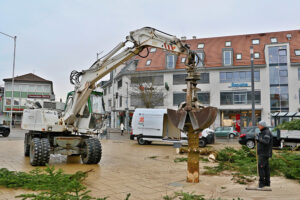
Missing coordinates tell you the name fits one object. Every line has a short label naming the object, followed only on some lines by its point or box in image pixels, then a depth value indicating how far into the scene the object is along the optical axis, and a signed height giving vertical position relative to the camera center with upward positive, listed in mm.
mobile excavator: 10242 +81
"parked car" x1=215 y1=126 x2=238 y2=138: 32562 -1139
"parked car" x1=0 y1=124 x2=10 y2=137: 28297 -1024
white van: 21234 -590
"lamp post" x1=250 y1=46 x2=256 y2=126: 24666 +656
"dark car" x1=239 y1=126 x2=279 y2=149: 19922 -1042
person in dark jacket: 7055 -770
